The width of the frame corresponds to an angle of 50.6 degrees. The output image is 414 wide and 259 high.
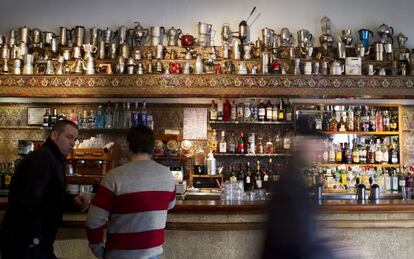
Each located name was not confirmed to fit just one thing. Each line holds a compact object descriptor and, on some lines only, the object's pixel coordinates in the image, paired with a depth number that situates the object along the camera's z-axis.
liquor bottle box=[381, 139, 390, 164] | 6.76
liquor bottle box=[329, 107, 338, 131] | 6.84
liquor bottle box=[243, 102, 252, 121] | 6.79
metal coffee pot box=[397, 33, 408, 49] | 6.86
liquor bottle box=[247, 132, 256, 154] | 6.79
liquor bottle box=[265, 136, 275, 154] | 6.81
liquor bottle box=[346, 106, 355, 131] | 6.82
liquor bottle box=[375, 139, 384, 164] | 6.76
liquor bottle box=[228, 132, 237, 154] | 6.83
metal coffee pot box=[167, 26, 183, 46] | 6.82
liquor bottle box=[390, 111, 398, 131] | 6.79
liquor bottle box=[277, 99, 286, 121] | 6.78
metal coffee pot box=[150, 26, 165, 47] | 6.80
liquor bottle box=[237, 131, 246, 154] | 6.81
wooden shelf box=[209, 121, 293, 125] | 6.72
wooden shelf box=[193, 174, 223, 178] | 6.70
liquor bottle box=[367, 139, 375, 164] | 6.79
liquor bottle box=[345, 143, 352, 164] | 6.81
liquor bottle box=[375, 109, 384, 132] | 6.79
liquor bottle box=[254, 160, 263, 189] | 6.73
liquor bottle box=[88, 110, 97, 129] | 6.80
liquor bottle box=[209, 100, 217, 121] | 6.77
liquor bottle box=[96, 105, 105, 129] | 6.78
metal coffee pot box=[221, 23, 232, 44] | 6.82
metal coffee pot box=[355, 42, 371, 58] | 6.74
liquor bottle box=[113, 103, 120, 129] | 6.80
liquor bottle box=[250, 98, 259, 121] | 6.82
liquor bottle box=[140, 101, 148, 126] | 6.79
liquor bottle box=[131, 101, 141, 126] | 6.78
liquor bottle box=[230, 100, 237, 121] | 6.76
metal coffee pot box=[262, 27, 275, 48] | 6.80
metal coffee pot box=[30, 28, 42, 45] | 6.82
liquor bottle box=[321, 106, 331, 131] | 6.84
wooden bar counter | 3.62
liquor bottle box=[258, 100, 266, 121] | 6.80
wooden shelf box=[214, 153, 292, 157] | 6.73
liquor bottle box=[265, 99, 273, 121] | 6.79
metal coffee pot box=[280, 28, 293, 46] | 6.80
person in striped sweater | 2.23
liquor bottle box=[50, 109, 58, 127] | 6.85
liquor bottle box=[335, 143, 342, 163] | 6.84
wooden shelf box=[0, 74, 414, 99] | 6.40
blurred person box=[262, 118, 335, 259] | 1.72
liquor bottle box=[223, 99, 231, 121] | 6.75
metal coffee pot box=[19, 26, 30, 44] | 6.80
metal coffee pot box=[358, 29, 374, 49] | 6.83
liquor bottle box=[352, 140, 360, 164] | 6.80
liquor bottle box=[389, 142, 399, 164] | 6.76
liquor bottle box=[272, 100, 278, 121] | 6.79
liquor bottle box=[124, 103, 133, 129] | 6.80
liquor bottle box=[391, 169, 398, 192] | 6.62
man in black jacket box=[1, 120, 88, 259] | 2.42
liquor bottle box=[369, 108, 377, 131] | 6.81
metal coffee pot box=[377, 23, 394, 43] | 6.83
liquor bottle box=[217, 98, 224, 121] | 6.78
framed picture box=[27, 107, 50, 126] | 7.01
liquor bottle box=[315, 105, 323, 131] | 6.80
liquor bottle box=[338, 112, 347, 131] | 6.84
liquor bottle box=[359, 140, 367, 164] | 6.79
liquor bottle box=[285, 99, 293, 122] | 6.74
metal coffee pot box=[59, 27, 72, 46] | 6.85
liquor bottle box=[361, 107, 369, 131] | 6.79
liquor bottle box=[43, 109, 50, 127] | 6.86
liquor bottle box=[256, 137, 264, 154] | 6.80
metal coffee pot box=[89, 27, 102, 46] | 6.84
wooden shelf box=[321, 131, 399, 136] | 6.73
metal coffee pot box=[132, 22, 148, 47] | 6.78
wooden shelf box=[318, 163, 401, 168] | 6.76
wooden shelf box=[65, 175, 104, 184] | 6.12
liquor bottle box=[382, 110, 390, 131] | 6.79
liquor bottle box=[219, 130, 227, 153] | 6.82
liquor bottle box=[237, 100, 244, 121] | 6.79
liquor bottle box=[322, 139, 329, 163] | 6.81
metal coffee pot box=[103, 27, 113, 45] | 6.83
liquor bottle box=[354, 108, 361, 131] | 6.83
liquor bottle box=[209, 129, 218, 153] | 6.84
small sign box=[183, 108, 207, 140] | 6.99
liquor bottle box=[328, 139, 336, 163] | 6.83
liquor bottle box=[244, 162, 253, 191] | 6.77
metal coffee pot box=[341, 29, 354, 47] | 6.84
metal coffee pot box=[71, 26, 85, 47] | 6.84
